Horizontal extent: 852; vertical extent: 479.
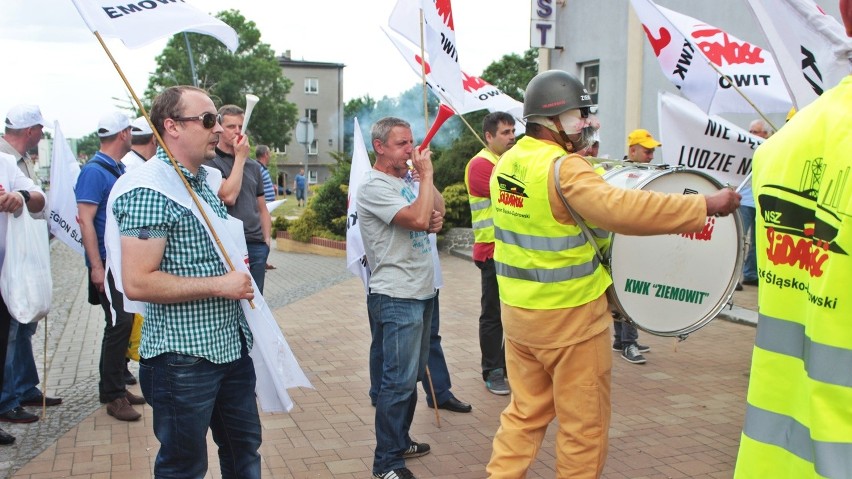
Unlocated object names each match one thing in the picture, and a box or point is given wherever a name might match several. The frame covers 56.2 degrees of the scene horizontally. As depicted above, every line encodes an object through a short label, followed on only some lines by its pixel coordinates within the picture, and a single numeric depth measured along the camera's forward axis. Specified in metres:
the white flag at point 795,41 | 2.42
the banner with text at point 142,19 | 3.32
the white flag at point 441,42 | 5.54
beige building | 87.38
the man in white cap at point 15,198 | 5.34
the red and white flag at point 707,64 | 6.18
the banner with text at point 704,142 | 5.69
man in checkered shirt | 2.92
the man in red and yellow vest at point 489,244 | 6.11
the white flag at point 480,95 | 6.56
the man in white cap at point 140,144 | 5.46
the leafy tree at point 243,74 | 63.94
